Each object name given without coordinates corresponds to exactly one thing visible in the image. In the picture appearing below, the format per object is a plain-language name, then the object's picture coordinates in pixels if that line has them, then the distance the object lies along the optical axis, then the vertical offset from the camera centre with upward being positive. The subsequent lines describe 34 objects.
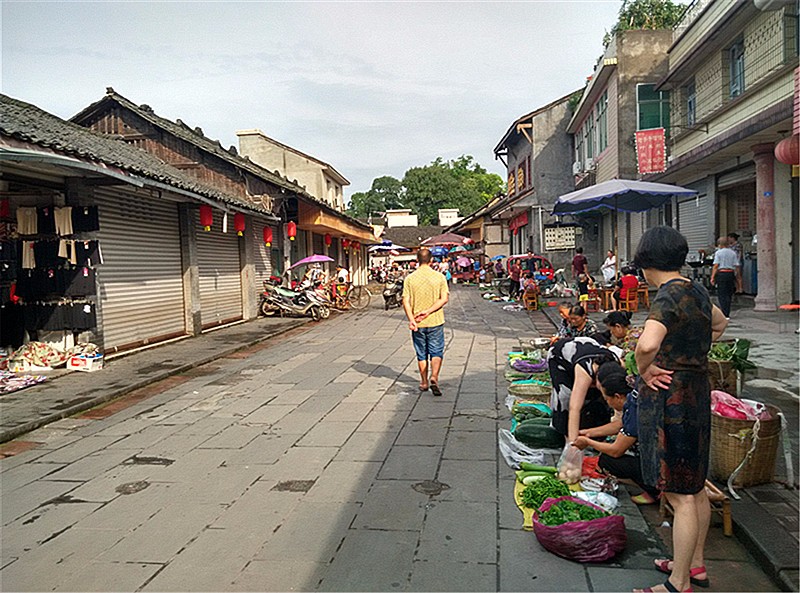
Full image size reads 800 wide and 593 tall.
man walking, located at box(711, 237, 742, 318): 10.62 -0.15
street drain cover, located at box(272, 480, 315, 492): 4.26 -1.46
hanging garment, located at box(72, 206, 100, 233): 8.66 +0.89
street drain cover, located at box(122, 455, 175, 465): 4.93 -1.45
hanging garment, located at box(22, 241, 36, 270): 8.79 +0.40
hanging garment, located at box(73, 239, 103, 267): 8.76 +0.42
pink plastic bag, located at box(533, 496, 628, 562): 3.13 -1.39
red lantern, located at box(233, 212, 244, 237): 14.36 +1.30
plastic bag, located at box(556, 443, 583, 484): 4.04 -1.31
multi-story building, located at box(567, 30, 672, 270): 17.66 +4.79
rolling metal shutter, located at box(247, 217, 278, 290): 16.78 +0.66
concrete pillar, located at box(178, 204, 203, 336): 12.39 +0.19
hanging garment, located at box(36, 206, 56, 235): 8.65 +0.90
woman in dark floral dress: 2.71 -0.61
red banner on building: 15.95 +2.96
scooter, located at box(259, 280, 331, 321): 16.52 -0.73
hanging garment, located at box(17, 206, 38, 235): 8.67 +0.89
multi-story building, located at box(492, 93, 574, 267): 25.83 +4.52
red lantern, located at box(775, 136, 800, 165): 7.46 +1.41
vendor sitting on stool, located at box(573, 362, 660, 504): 3.82 -1.10
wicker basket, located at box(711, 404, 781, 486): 3.74 -1.13
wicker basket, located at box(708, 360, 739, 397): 5.07 -0.92
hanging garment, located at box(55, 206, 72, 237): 8.62 +0.92
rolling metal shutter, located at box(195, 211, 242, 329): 13.59 +0.06
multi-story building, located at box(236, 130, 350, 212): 29.81 +5.62
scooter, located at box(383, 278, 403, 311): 19.25 -0.65
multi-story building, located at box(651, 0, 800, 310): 11.09 +2.34
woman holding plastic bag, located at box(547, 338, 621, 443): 4.30 -0.85
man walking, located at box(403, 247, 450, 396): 7.00 -0.44
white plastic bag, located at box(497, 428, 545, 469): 4.57 -1.38
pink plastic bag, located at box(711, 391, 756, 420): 3.81 -0.90
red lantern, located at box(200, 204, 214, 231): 11.95 +1.22
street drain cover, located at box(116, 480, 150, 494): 4.35 -1.47
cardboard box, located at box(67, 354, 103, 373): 8.71 -1.13
